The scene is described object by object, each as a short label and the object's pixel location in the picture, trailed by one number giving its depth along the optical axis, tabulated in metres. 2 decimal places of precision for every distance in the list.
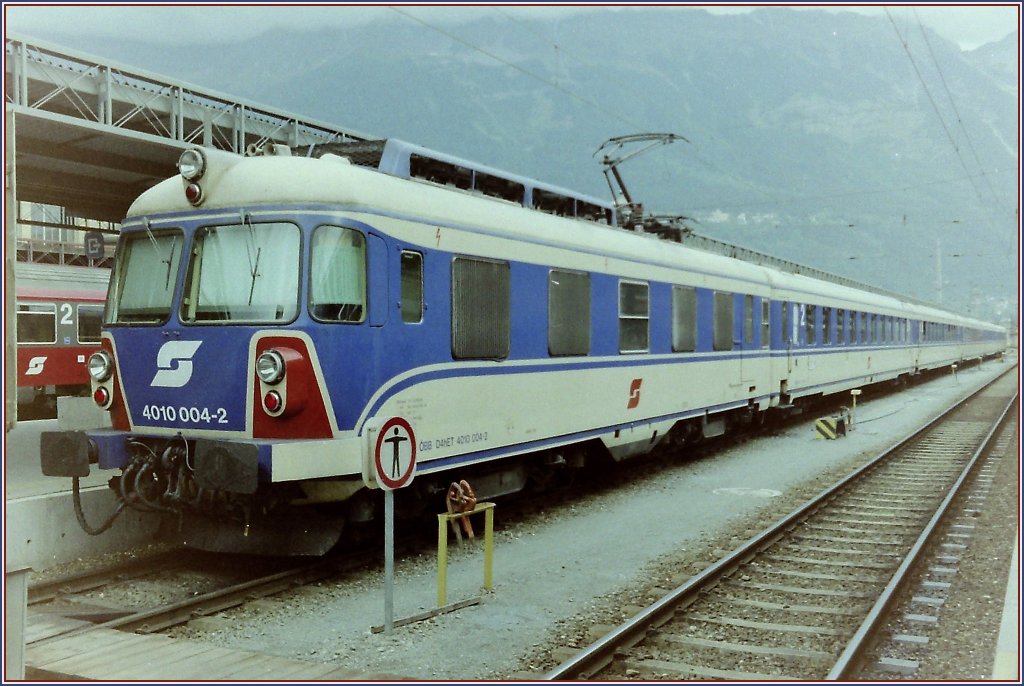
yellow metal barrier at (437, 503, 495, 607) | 6.85
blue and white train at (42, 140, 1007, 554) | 6.91
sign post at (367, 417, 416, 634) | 6.23
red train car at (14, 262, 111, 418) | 20.56
